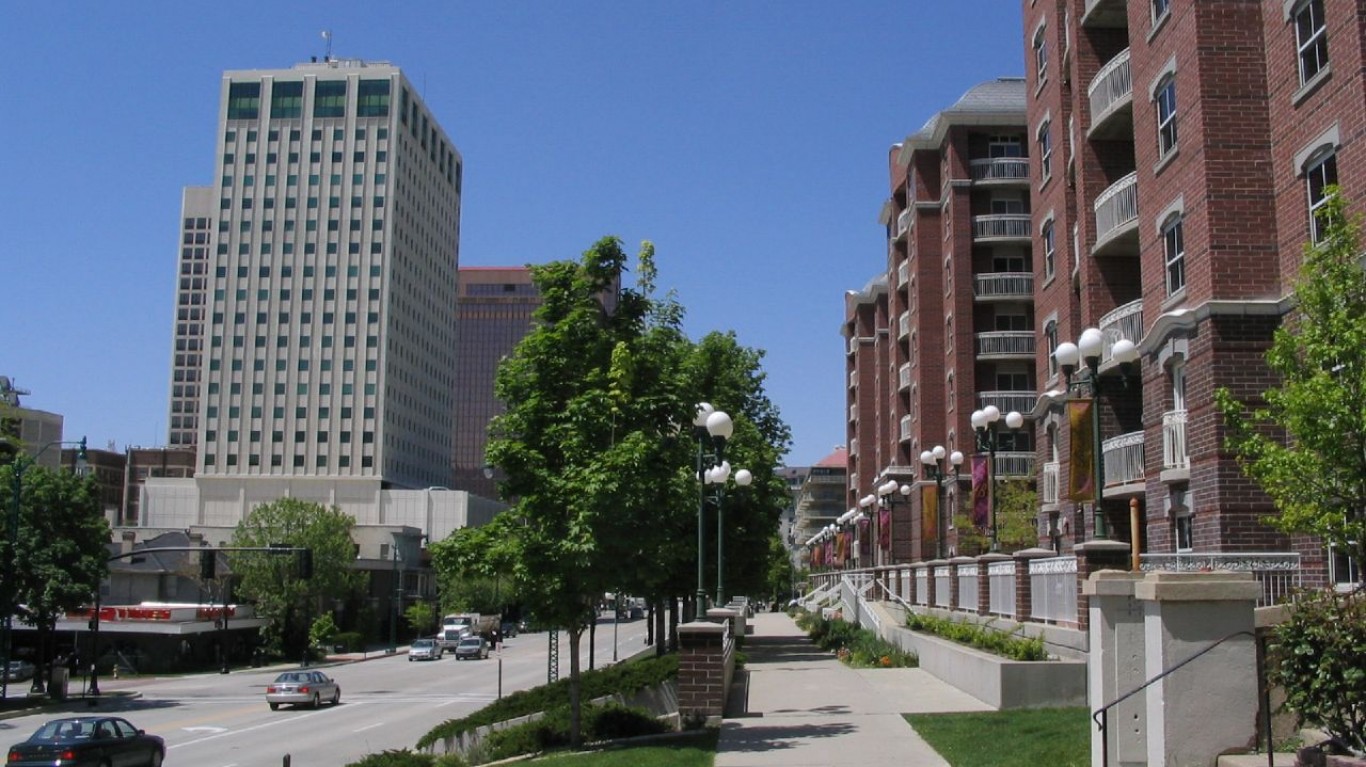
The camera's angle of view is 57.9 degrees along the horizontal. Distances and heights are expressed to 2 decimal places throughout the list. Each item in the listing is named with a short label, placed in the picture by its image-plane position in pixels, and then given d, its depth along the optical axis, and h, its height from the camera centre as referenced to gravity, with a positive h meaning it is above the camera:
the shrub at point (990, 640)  18.56 -1.81
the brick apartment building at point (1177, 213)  20.70 +6.33
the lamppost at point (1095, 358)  14.99 +2.30
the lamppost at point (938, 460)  30.06 +1.83
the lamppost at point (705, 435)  18.91 +1.51
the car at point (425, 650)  76.73 -7.49
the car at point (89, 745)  22.52 -4.07
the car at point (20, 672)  58.49 -6.84
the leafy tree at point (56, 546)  45.34 -0.65
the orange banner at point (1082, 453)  17.31 +1.14
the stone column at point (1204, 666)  9.73 -1.04
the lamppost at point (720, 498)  21.47 +0.64
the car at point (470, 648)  76.25 -7.26
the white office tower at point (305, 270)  134.38 +28.30
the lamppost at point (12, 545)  43.16 -0.59
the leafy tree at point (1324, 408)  13.34 +1.39
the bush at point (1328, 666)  8.44 -0.91
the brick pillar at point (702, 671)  18.03 -2.08
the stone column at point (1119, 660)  10.92 -1.13
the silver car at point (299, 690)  43.19 -5.64
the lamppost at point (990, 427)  24.91 +2.18
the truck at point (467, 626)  86.37 -7.21
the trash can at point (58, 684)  47.34 -5.94
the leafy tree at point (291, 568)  79.75 -2.55
